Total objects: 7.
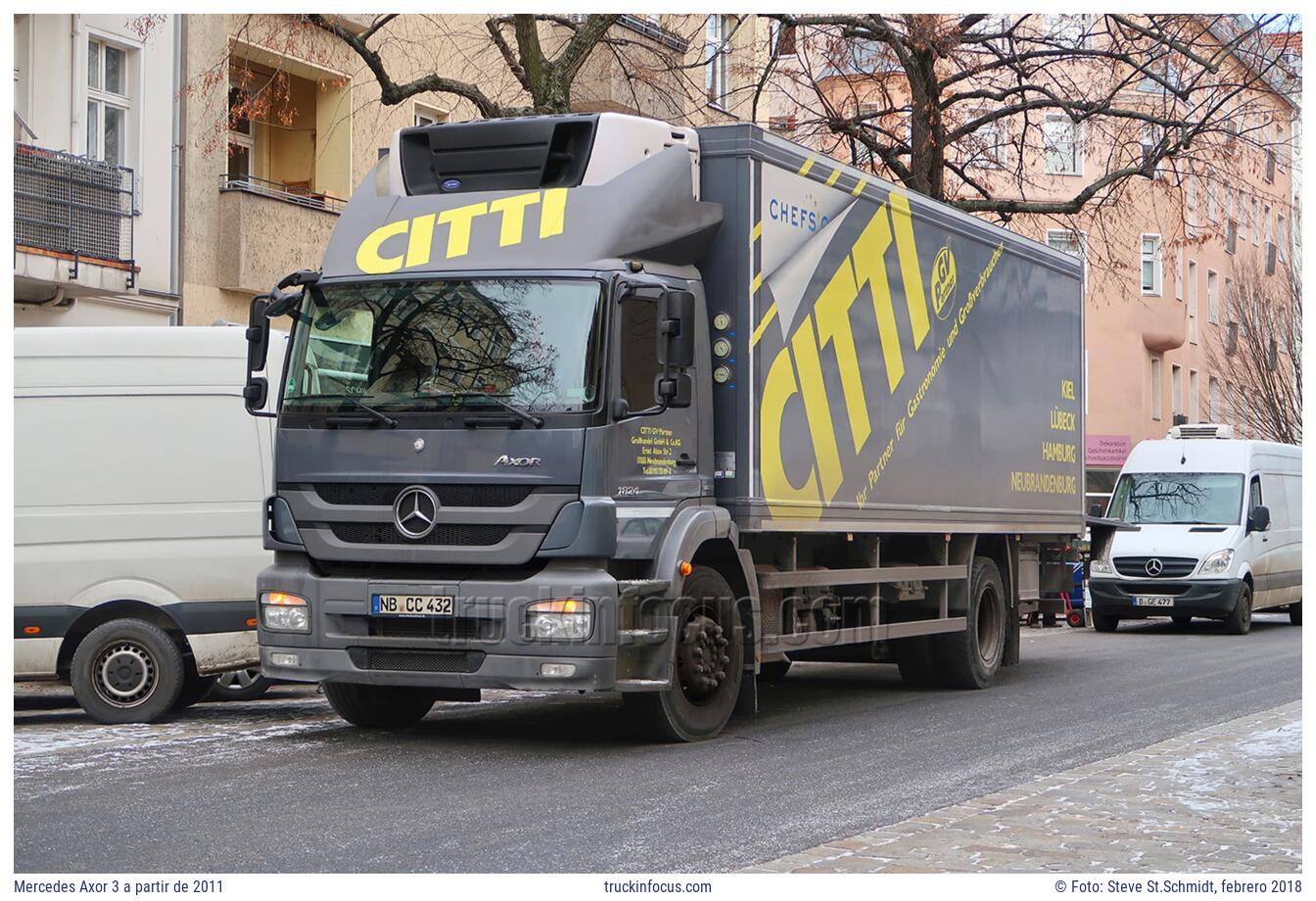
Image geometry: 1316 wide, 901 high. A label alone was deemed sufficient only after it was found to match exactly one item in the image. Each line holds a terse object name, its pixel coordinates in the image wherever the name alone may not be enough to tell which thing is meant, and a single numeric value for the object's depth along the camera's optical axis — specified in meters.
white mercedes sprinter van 23.83
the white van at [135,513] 11.90
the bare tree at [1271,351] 46.88
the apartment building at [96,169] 18.91
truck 9.99
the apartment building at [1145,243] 23.12
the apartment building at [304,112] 21.17
